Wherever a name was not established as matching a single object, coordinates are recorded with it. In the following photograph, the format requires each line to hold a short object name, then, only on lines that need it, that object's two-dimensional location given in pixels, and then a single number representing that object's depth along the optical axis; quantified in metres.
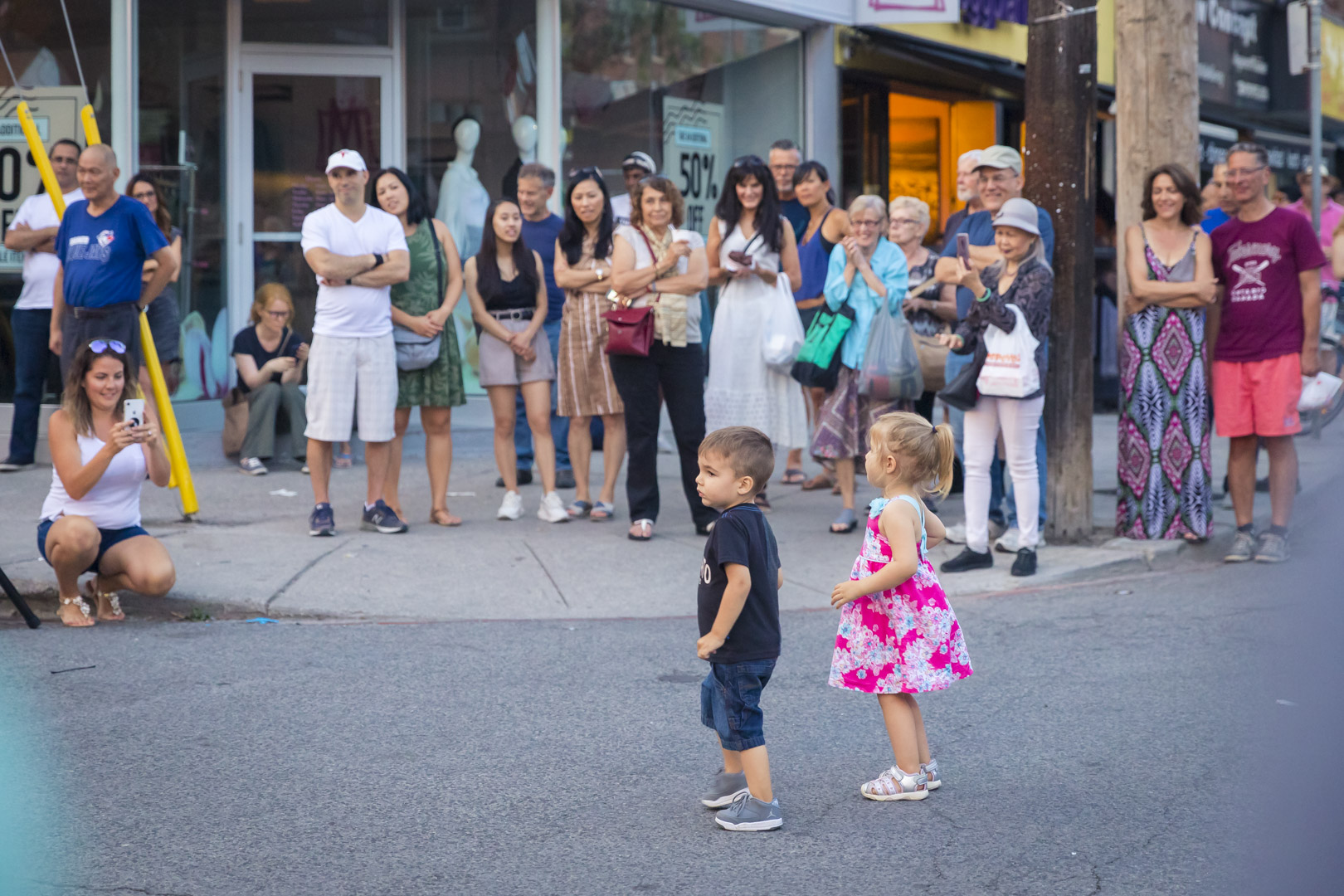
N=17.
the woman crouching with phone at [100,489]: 6.30
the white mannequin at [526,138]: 12.39
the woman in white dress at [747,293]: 8.41
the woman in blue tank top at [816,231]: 9.28
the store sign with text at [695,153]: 13.29
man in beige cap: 7.84
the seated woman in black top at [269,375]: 9.96
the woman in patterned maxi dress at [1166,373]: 7.69
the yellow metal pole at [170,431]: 8.16
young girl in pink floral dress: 4.25
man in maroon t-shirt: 7.63
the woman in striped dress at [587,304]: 8.24
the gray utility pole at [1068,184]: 7.87
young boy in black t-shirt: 4.03
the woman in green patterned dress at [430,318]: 8.23
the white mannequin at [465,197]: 12.29
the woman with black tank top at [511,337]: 8.45
